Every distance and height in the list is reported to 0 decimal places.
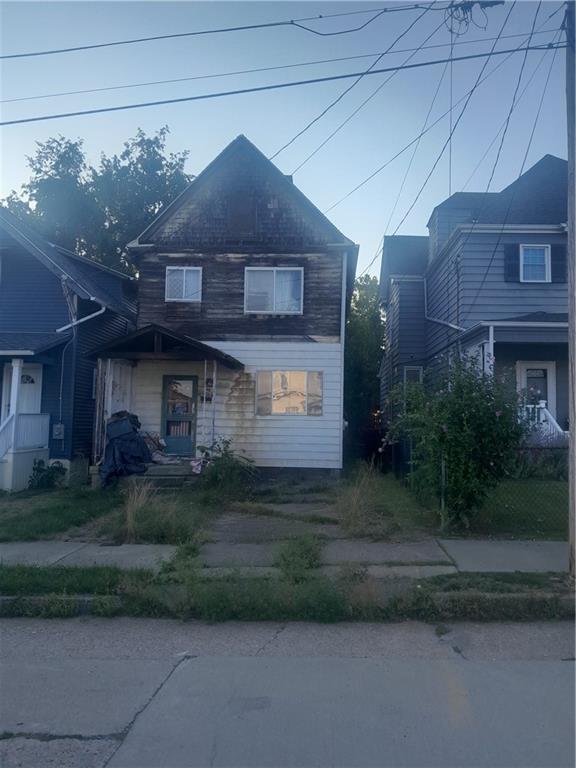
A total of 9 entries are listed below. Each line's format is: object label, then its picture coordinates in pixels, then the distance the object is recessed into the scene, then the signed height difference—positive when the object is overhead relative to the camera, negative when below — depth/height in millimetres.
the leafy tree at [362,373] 24828 +2182
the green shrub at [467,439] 10086 -125
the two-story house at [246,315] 17531 +2721
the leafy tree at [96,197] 36688 +11645
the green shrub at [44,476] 16359 -1257
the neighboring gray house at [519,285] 17094 +3867
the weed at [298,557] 7727 -1535
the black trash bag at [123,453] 15523 -656
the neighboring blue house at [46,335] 17156 +2094
